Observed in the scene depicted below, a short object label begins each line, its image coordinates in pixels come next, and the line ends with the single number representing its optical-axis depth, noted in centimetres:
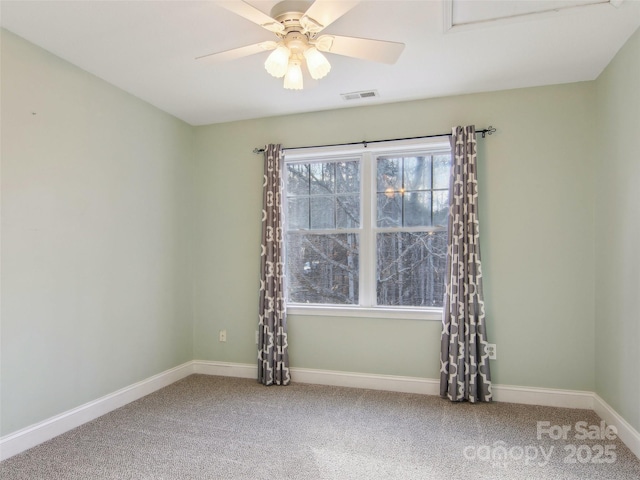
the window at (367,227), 349
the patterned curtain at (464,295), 315
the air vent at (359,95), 330
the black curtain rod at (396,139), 324
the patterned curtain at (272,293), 364
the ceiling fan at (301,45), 186
